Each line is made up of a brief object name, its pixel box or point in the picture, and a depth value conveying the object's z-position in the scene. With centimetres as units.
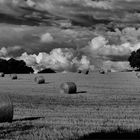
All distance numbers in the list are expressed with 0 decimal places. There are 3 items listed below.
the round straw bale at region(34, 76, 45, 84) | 4834
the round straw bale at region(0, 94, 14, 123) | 1498
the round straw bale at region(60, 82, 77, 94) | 3233
